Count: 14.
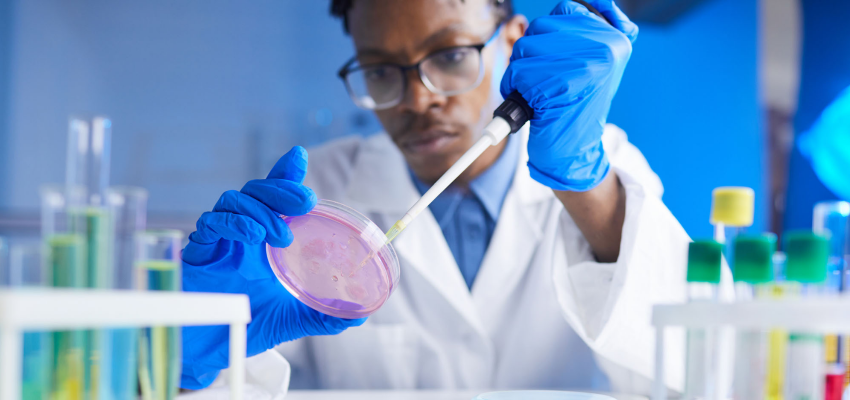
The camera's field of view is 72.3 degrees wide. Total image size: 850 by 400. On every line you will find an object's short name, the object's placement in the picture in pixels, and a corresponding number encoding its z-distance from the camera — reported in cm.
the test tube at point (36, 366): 57
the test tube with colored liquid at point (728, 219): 64
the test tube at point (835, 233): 79
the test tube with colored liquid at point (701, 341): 64
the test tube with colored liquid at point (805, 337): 59
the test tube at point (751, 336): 62
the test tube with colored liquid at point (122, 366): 60
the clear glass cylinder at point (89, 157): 90
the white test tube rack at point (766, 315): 53
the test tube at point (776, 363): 61
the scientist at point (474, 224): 101
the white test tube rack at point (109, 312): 40
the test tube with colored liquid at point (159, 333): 68
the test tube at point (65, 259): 57
